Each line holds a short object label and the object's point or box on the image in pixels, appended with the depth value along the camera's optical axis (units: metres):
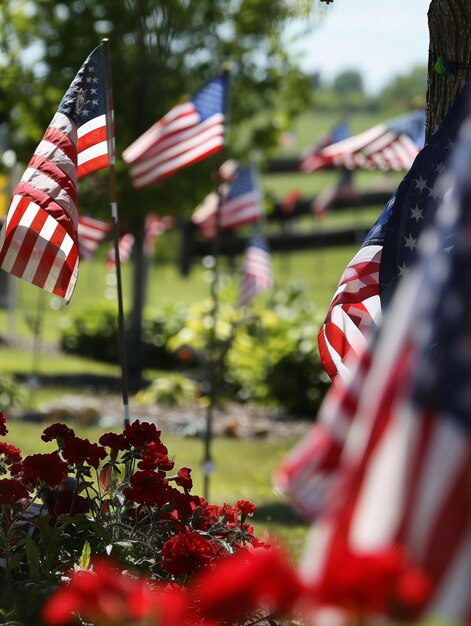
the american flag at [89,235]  21.62
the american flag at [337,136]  40.34
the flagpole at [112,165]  10.05
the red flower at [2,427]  8.61
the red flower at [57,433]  8.46
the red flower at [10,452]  8.46
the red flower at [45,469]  7.87
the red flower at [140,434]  8.49
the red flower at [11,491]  7.71
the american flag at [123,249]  26.83
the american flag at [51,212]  9.34
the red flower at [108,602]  3.77
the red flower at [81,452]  8.24
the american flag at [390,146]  19.47
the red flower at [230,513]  8.76
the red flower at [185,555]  7.37
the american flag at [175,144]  14.94
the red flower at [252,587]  3.57
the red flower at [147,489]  8.04
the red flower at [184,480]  8.56
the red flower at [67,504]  8.48
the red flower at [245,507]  8.48
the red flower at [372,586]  3.44
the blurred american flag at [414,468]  3.52
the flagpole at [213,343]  15.81
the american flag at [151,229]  40.84
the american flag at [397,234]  8.86
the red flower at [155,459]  8.25
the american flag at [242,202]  25.89
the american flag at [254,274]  27.56
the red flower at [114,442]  8.43
